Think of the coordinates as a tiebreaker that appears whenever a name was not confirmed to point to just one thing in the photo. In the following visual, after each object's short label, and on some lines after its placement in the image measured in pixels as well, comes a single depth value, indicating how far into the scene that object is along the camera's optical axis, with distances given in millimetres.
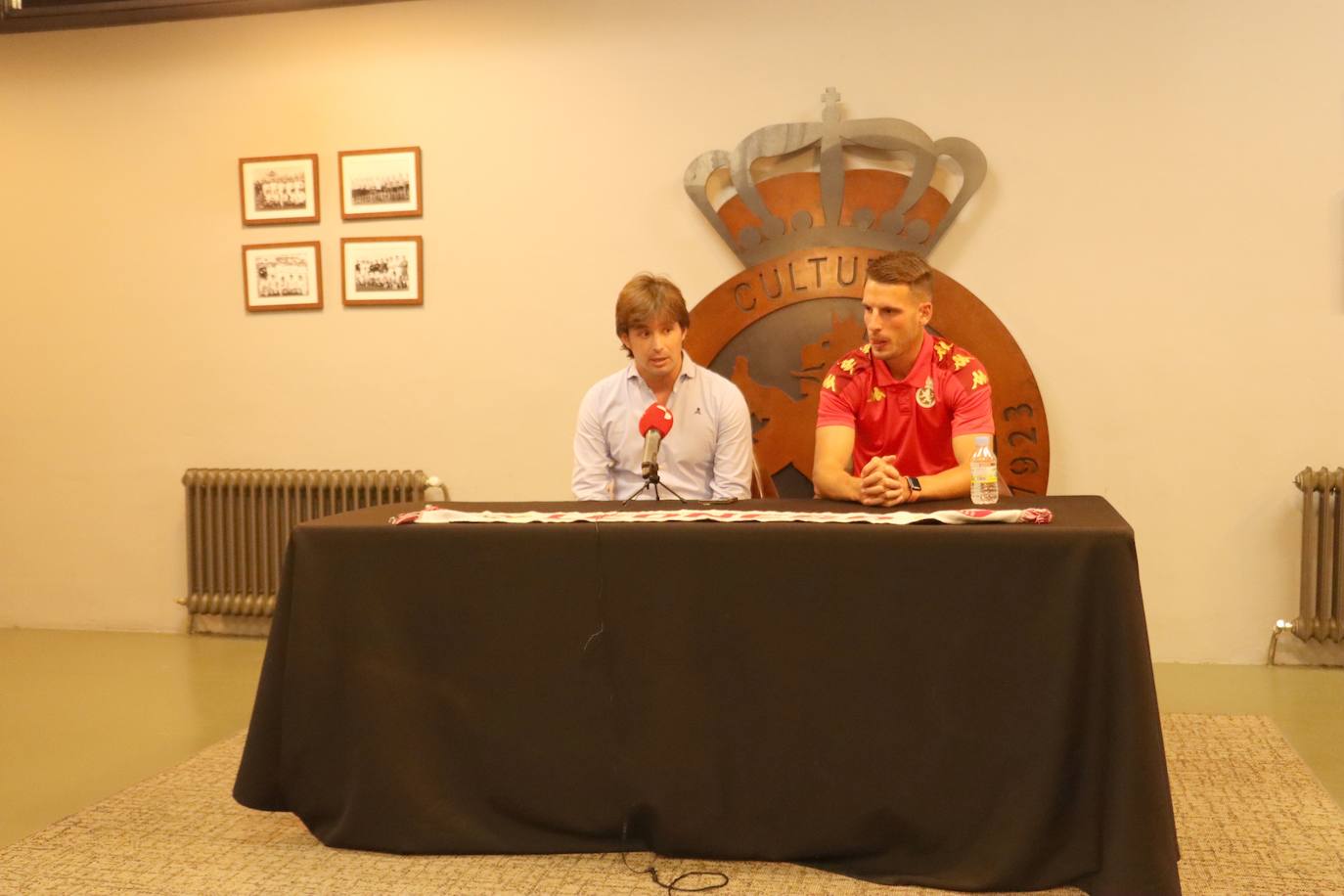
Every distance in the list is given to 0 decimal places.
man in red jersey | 3074
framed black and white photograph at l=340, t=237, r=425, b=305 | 4875
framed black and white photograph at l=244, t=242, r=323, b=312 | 4996
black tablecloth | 2275
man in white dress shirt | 3326
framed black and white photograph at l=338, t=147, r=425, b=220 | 4852
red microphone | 2715
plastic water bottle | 2684
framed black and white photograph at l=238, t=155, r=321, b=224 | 4965
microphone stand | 2711
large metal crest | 4301
